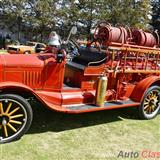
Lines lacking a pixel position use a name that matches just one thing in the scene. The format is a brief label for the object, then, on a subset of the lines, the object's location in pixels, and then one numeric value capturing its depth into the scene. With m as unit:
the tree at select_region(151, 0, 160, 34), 29.16
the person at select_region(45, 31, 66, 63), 3.61
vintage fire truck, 3.34
